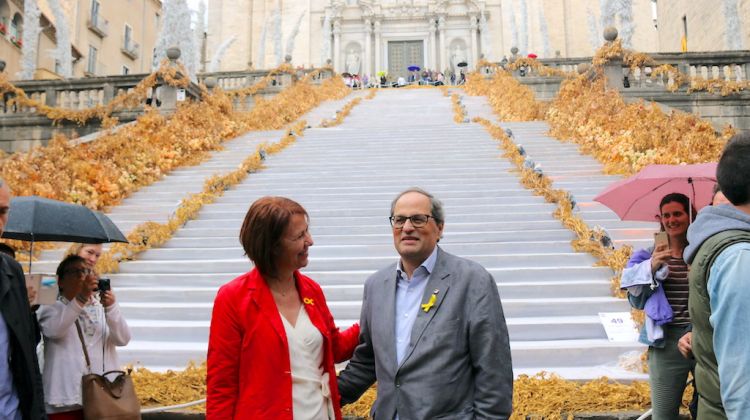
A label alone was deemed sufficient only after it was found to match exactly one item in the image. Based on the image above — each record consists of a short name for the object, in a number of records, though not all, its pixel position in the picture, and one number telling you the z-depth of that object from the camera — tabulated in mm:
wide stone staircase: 5336
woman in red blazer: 2291
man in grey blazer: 2355
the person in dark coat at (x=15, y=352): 2406
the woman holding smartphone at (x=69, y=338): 2879
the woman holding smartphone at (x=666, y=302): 3236
